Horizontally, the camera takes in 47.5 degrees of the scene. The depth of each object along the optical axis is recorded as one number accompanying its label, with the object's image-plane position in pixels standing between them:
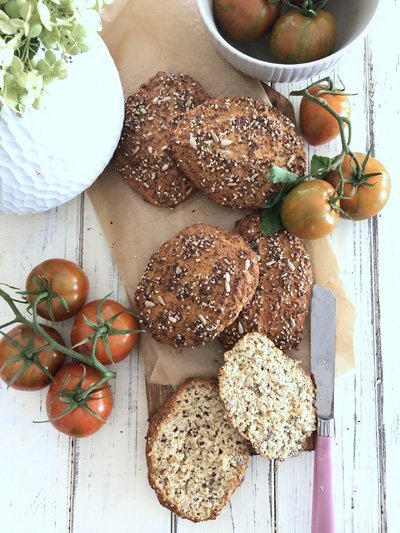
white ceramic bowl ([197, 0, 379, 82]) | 0.35
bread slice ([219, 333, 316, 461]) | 0.37
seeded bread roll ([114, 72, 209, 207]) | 0.39
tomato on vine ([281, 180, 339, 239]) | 0.36
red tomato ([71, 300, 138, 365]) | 0.37
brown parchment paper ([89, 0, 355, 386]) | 0.40
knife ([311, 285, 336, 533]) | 0.38
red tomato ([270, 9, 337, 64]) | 0.36
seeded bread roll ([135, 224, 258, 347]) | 0.36
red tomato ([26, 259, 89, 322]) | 0.38
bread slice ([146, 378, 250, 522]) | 0.38
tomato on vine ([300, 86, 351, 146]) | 0.39
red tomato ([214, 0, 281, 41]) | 0.36
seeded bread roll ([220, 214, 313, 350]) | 0.38
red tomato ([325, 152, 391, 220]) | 0.37
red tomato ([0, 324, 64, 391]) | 0.37
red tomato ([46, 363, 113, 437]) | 0.37
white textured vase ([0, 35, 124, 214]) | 0.30
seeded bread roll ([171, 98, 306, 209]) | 0.37
